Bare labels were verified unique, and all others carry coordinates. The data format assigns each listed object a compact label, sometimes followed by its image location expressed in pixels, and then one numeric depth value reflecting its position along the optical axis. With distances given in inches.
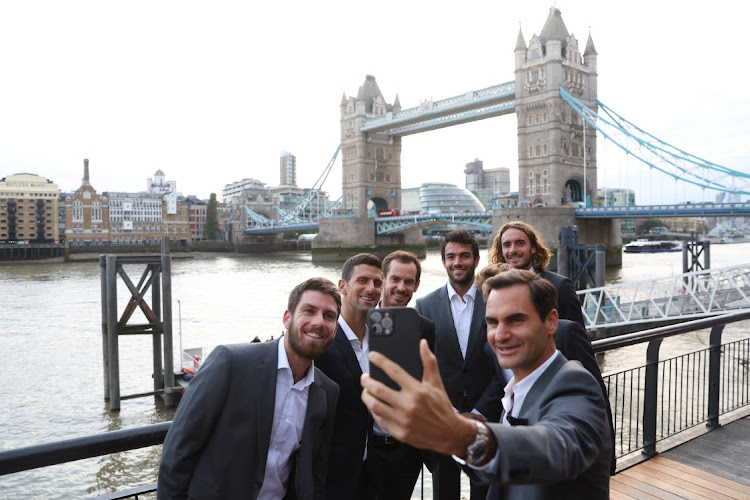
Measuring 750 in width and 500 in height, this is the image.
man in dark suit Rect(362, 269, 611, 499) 37.1
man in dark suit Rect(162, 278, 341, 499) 65.7
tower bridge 1268.5
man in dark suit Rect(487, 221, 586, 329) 104.6
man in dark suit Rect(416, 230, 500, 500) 98.6
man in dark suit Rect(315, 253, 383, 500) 82.9
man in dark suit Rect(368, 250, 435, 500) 92.8
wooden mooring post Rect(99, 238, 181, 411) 340.2
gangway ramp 454.0
